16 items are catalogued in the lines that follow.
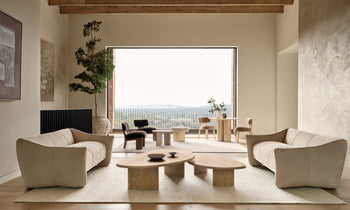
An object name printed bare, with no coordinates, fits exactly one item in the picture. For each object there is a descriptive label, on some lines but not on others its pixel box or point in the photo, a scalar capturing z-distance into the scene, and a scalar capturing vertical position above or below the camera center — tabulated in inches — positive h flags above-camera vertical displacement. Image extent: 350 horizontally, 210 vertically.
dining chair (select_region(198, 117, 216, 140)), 318.7 -18.9
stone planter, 307.0 -23.6
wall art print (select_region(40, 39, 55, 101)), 278.4 +34.8
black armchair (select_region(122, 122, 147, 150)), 246.5 -28.6
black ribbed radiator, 226.8 -14.6
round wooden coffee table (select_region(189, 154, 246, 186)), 135.0 -31.0
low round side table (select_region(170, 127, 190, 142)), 301.6 -32.0
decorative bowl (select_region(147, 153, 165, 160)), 139.8 -26.5
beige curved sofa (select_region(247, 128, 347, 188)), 132.3 -28.9
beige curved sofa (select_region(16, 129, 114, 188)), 133.3 -29.6
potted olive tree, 303.1 +36.9
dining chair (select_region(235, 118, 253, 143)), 299.3 -26.0
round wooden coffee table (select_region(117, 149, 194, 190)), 128.9 -33.1
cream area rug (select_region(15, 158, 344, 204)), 117.1 -40.9
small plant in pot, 322.3 -4.7
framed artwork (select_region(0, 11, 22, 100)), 147.9 +26.8
